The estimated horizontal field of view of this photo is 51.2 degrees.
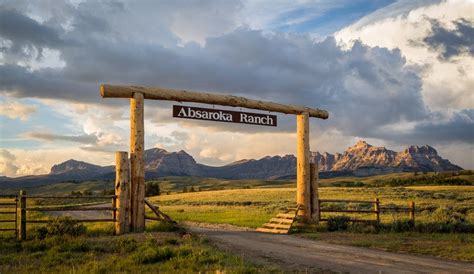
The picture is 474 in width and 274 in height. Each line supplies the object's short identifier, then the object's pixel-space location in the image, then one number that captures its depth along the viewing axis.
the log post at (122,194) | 16.25
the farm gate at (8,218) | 17.80
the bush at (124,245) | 12.45
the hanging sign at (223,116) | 17.55
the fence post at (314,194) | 19.83
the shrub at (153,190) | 83.14
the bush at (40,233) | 15.00
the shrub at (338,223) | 18.44
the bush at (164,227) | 16.55
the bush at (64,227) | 15.15
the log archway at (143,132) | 16.59
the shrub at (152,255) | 10.89
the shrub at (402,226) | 17.55
